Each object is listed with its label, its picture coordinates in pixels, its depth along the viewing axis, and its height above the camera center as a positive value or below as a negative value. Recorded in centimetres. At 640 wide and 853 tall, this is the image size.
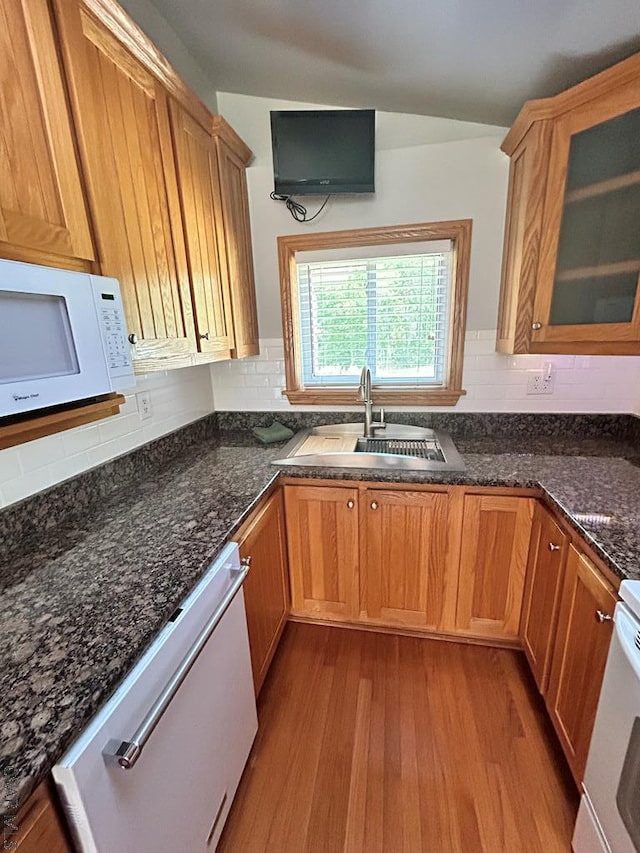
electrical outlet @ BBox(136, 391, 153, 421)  168 -30
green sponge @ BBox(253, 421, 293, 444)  209 -55
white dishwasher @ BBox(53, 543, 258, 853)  63 -82
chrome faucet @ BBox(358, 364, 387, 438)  196 -38
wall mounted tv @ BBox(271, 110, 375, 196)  176 +81
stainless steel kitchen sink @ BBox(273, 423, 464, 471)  170 -58
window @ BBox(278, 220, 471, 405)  195 +9
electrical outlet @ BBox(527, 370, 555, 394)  194 -29
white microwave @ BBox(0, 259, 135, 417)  76 +0
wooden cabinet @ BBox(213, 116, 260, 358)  173 +47
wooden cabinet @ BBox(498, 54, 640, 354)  136 +38
